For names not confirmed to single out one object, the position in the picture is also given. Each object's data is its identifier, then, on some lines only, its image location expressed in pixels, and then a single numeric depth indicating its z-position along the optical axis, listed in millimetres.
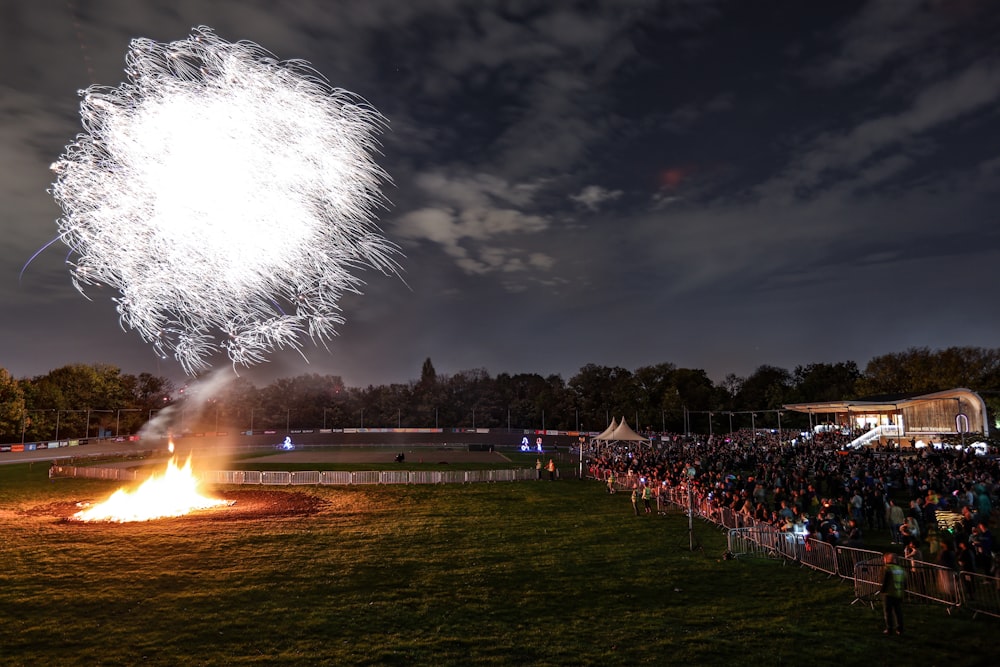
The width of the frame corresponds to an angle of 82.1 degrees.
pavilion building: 54125
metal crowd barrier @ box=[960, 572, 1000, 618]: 11665
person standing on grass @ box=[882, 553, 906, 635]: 11031
